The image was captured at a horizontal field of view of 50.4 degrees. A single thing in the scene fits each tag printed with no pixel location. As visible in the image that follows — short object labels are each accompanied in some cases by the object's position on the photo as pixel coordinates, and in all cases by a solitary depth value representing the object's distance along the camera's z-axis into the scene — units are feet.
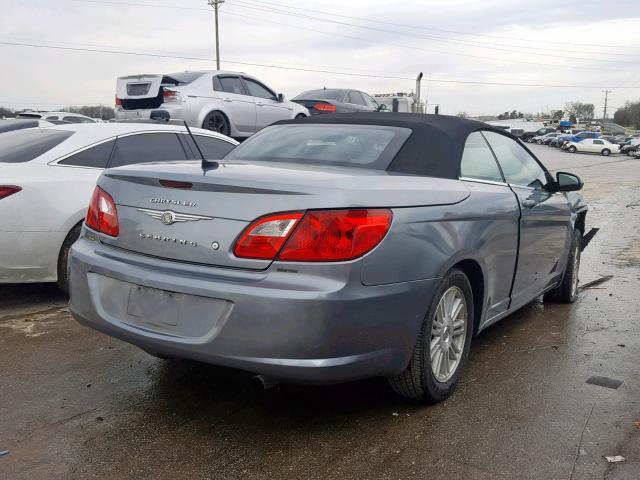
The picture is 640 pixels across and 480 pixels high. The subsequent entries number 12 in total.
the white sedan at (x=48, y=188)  16.92
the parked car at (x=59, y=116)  48.34
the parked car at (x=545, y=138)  247.62
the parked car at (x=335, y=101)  48.55
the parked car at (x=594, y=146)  185.37
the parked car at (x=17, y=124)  30.32
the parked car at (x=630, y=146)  174.53
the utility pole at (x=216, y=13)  156.03
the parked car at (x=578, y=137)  198.38
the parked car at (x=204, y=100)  36.40
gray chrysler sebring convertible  9.50
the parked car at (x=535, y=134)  279.28
